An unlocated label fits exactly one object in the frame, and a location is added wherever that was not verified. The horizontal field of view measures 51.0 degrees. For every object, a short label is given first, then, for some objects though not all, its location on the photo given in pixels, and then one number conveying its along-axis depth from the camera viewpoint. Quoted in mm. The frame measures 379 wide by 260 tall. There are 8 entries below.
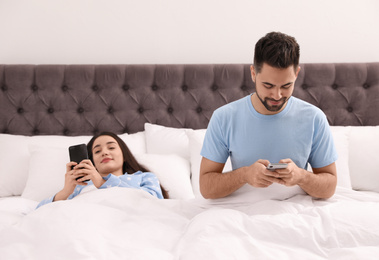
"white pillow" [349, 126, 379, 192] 2129
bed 1173
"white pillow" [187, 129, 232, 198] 2137
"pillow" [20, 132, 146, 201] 2080
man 1429
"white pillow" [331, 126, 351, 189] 2078
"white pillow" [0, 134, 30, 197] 2164
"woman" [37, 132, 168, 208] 1815
